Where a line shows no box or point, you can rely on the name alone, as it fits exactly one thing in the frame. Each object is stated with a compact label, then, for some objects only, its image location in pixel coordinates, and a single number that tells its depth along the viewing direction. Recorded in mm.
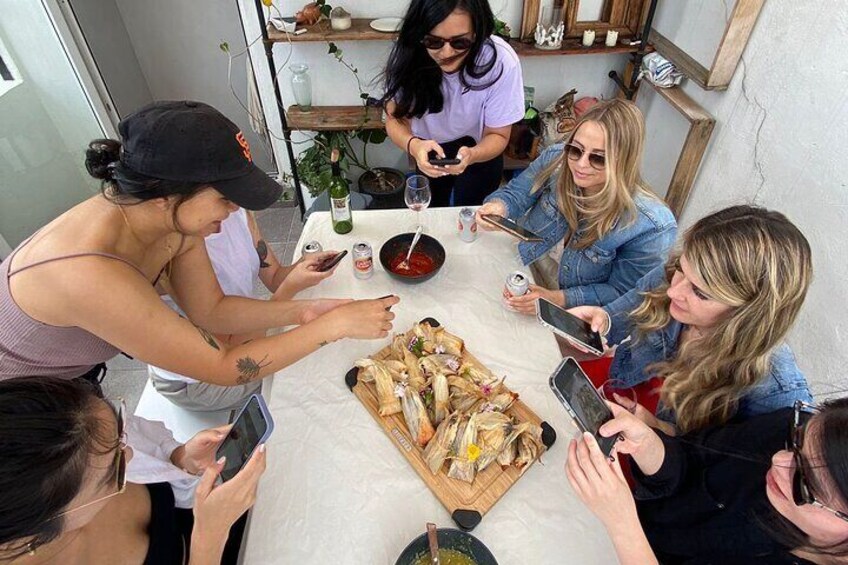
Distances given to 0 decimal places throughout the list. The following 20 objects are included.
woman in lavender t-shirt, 1882
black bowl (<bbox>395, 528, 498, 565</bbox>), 968
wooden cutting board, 1087
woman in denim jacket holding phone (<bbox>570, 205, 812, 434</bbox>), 1112
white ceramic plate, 2799
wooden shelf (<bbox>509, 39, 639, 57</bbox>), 2930
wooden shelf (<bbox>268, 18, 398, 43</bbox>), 2738
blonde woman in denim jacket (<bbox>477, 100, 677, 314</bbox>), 1572
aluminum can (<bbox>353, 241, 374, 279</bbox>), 1638
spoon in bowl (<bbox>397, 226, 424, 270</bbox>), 1708
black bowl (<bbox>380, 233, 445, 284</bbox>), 1703
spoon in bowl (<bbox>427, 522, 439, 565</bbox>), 968
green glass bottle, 1812
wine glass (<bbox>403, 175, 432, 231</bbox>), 1769
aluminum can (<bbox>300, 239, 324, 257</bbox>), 1716
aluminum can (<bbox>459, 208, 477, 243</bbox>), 1841
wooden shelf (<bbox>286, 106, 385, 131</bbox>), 3135
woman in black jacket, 784
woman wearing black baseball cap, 1053
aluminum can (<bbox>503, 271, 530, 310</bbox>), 1536
